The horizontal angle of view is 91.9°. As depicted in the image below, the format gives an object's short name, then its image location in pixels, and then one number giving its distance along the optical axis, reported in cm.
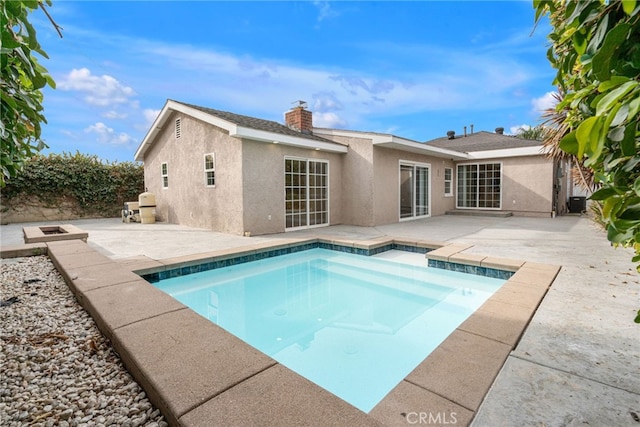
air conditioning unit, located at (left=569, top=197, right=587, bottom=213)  1381
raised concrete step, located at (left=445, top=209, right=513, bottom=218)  1340
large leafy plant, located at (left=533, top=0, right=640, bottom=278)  62
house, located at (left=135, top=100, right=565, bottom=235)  902
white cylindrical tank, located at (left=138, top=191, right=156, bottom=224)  1244
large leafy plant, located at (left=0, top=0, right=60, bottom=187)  111
